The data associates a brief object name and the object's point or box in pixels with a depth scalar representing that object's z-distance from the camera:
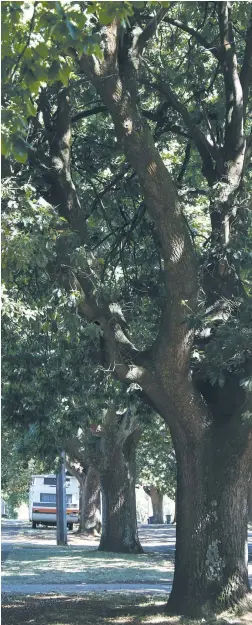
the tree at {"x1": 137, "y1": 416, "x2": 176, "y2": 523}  27.27
